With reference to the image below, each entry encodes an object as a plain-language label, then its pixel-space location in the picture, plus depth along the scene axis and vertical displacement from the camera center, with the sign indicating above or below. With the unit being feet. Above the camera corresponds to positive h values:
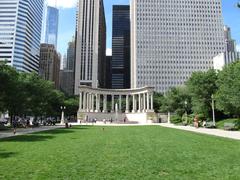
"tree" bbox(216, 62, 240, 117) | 92.83 +7.99
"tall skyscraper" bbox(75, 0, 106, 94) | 443.78 +159.70
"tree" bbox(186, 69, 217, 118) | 140.03 +13.02
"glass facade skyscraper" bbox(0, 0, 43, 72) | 364.56 +151.33
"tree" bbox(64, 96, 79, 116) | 252.11 +0.46
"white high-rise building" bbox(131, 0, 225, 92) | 415.22 +158.42
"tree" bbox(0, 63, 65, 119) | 95.74 +8.82
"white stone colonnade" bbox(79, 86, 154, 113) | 230.01 +12.84
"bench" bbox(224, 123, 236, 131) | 86.37 -8.97
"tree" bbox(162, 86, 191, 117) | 192.12 +7.50
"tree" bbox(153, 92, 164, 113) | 270.45 +4.35
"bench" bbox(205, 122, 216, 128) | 103.61 -10.18
